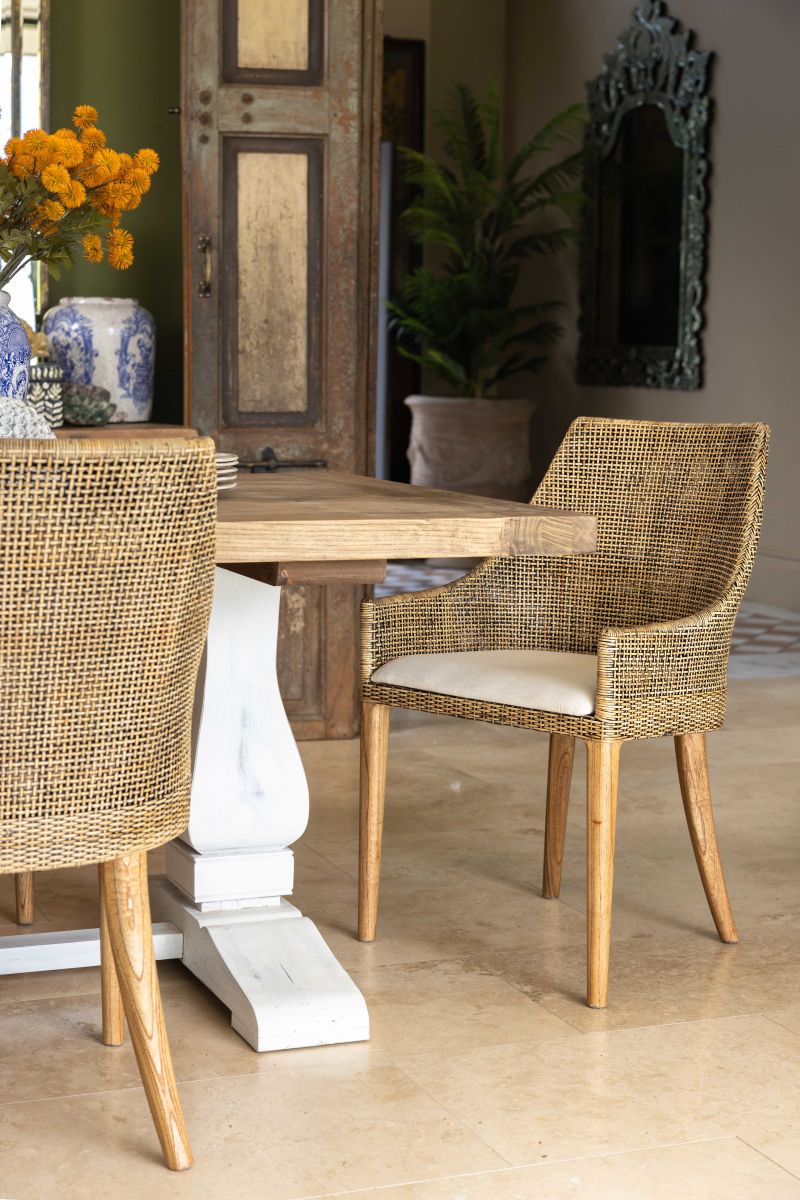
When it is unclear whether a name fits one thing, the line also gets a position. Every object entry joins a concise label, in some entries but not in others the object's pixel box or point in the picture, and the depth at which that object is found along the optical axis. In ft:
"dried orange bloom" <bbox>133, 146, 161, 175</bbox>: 8.27
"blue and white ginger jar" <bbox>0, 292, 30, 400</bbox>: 8.17
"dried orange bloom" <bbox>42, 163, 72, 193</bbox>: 7.96
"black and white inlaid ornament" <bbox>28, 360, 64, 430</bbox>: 10.93
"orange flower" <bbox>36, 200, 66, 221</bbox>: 8.13
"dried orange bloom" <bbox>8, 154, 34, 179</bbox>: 8.06
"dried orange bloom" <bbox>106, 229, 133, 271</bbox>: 8.84
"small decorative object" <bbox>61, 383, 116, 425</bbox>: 12.66
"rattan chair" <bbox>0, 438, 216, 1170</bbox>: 5.34
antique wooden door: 13.09
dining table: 7.47
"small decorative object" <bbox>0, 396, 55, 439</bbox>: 6.97
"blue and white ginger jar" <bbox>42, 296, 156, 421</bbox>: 13.15
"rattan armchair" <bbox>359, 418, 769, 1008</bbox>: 7.97
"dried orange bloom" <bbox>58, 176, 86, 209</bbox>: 8.05
